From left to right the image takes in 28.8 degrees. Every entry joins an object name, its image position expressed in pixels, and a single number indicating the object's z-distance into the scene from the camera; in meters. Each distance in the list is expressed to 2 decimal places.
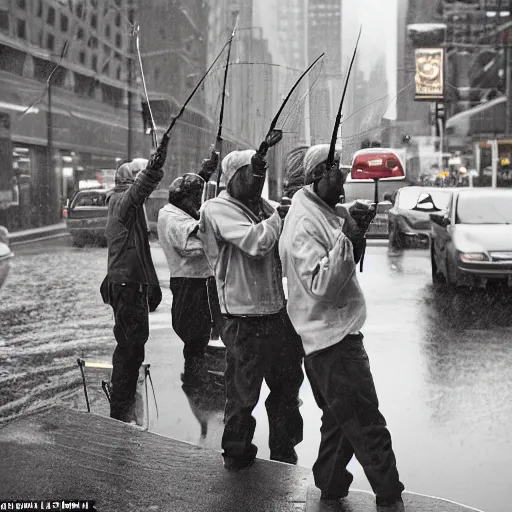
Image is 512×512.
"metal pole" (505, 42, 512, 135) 42.69
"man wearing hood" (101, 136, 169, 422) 5.74
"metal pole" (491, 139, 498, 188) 43.01
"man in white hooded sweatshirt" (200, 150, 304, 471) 4.71
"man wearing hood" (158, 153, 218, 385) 7.07
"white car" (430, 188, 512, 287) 11.61
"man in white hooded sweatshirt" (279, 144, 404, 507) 3.92
